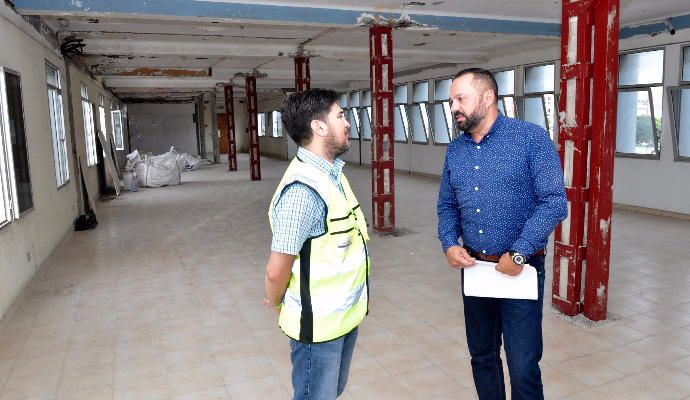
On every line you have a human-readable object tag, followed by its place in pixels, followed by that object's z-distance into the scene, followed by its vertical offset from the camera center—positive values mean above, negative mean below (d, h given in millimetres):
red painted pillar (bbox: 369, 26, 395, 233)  6633 +15
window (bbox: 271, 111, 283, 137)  23266 +331
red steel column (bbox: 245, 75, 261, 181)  13698 +94
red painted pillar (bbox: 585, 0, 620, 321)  3396 -187
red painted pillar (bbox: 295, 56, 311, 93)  9391 +1048
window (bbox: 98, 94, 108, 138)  12758 +646
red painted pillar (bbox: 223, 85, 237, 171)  16180 +249
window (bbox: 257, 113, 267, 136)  25703 +482
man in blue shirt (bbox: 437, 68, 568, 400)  1967 -289
